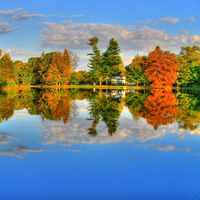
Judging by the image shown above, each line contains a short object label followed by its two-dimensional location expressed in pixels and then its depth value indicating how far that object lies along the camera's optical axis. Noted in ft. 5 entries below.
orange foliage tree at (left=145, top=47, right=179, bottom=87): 249.75
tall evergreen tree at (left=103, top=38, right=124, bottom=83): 288.51
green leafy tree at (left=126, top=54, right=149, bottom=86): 276.21
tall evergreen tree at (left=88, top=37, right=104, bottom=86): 290.97
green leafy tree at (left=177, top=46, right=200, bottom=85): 255.50
